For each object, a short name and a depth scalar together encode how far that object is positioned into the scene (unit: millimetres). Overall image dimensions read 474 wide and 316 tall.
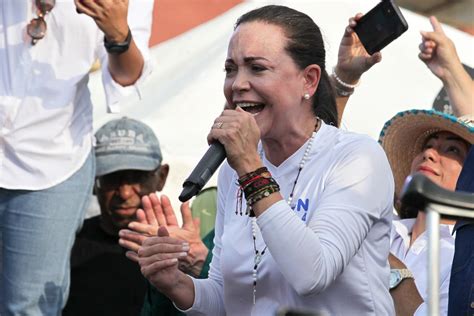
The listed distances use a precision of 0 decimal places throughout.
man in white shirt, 7582
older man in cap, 9375
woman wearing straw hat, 7789
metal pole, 3561
